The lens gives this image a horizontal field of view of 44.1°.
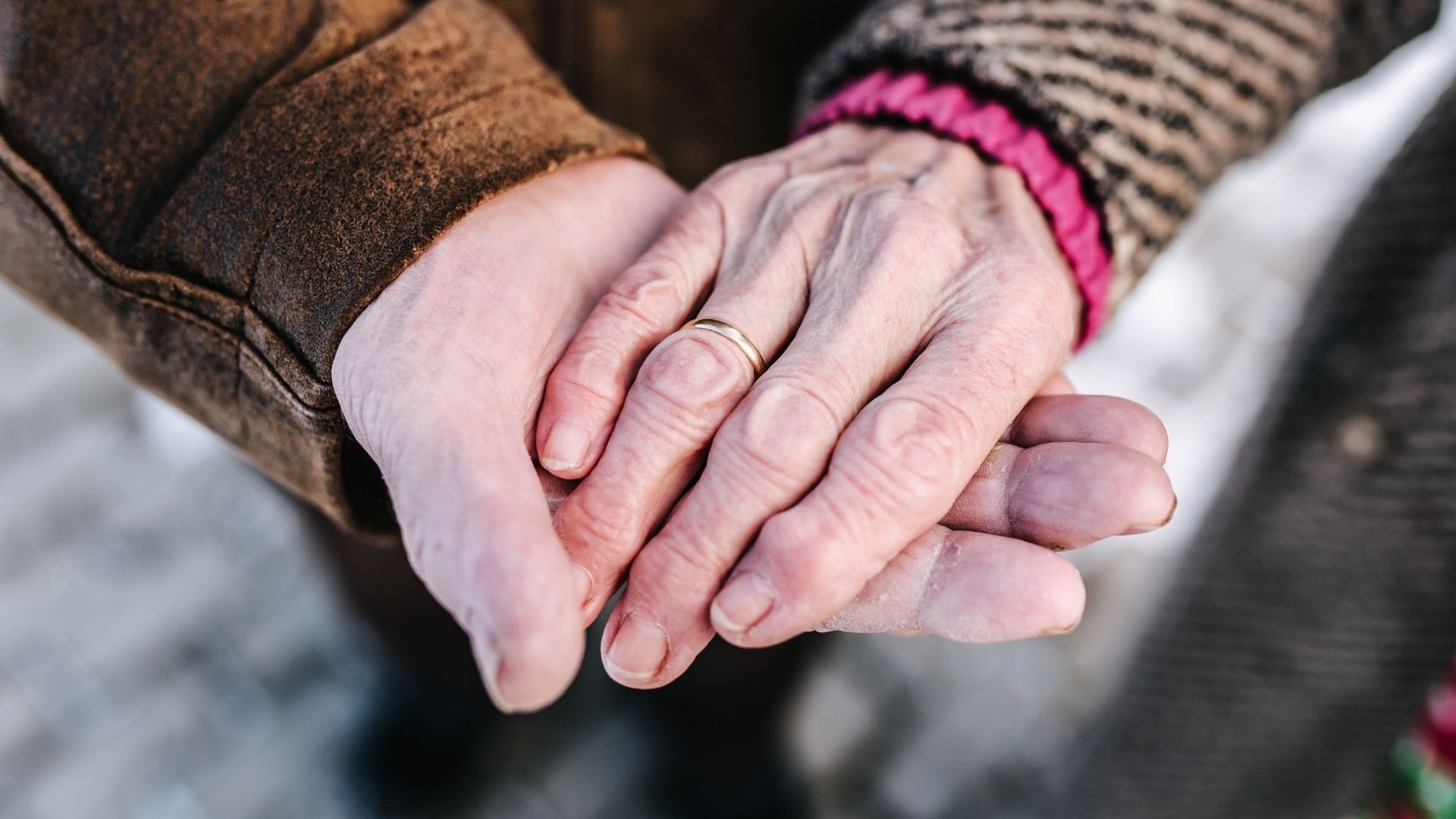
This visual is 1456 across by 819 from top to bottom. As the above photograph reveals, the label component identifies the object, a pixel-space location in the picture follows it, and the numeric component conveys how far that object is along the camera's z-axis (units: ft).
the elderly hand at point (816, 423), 1.03
